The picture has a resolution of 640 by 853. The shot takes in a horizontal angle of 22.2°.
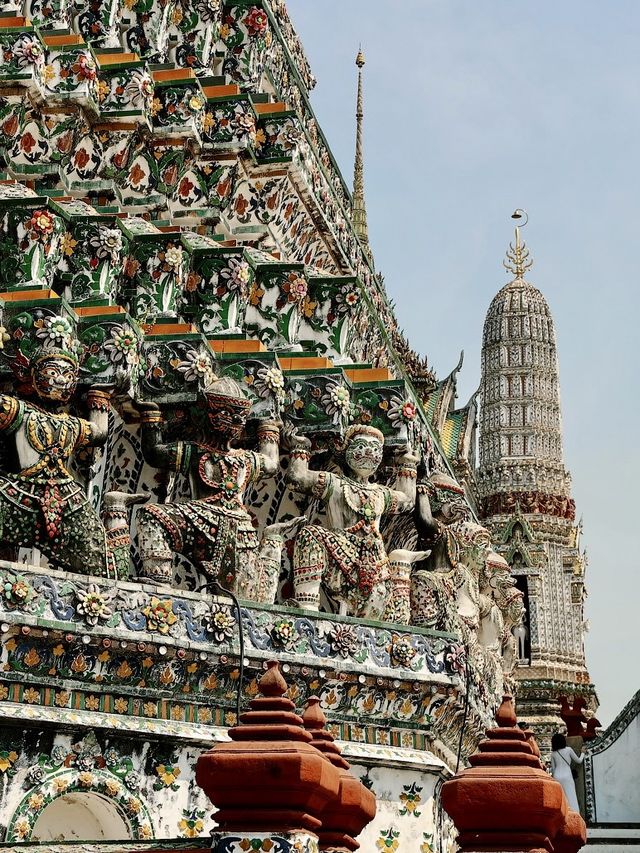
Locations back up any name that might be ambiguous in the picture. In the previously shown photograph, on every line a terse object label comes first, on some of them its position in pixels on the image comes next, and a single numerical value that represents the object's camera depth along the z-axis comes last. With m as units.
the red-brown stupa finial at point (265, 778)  6.70
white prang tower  36.09
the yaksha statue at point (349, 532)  12.66
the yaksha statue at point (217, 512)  11.95
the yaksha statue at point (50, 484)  11.16
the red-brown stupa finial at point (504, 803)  7.84
